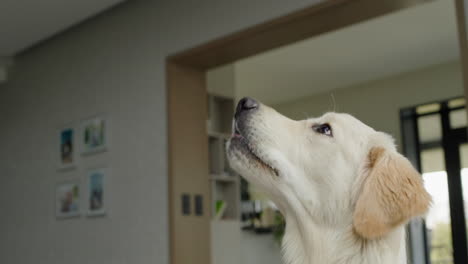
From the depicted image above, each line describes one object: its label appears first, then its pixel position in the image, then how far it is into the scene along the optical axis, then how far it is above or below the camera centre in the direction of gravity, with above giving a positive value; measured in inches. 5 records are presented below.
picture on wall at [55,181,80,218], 187.0 +7.7
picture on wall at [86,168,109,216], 175.6 +8.9
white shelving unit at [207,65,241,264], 195.3 +15.3
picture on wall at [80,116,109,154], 178.2 +24.3
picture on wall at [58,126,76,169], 190.9 +22.5
